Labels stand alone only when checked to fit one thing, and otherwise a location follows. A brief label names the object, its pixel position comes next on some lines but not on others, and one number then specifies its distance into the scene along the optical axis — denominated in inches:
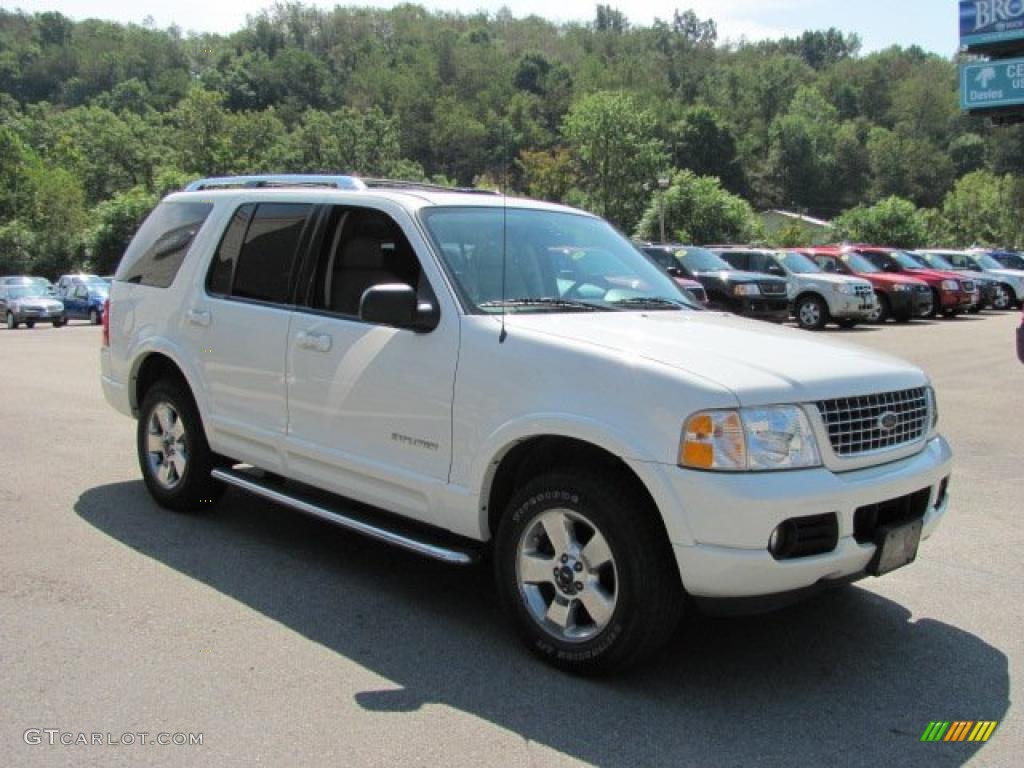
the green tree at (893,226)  2262.6
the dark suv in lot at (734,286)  769.6
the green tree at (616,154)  3472.0
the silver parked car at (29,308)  1205.7
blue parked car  1306.6
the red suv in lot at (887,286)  918.4
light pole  1745.4
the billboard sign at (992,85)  1753.2
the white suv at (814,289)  847.7
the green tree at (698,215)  2503.7
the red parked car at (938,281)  994.7
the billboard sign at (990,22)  1748.3
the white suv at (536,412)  137.7
